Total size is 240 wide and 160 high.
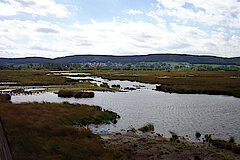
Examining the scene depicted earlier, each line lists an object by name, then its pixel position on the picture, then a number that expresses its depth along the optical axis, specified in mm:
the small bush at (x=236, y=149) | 18594
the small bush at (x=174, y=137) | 21734
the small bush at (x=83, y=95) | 51594
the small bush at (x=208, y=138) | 21608
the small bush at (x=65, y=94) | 52000
